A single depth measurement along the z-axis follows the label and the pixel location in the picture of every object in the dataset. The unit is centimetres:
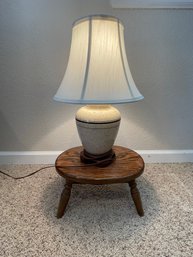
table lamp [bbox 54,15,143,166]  75
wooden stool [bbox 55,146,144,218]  82
